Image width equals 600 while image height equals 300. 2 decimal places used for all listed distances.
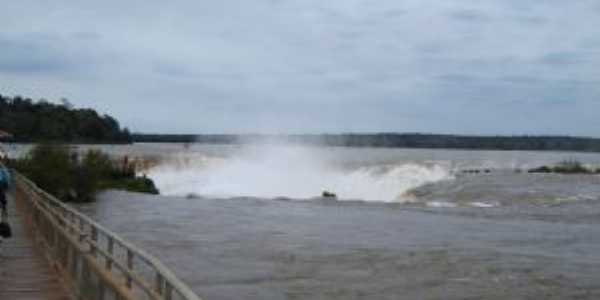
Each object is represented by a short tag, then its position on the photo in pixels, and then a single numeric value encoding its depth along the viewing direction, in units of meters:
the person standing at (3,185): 18.33
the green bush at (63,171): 62.62
